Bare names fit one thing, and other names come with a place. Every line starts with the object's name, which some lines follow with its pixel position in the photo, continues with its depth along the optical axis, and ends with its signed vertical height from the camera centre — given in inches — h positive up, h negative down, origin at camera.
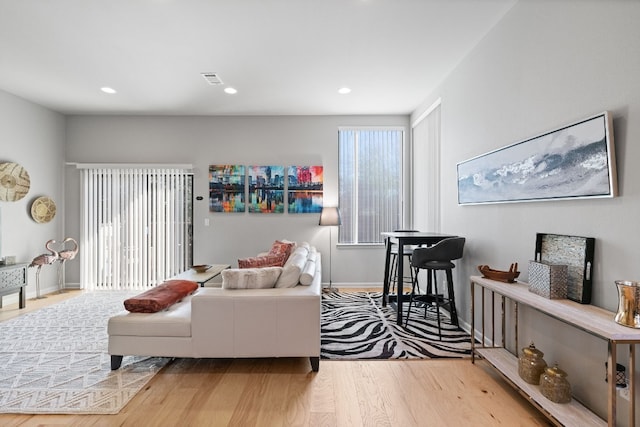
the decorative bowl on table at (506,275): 89.4 -17.1
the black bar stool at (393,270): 181.6 -32.5
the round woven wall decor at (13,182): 168.6 +20.1
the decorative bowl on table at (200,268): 167.6 -27.5
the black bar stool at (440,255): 123.3 -15.7
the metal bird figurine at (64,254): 190.9 -22.3
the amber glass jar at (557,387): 70.6 -38.6
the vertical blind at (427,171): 170.2 +26.5
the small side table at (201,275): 148.9 -29.4
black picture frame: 70.1 -10.4
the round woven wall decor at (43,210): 186.7 +5.0
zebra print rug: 110.7 -47.6
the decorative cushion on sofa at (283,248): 152.5 -16.2
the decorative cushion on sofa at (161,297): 101.7 -27.4
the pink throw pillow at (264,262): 132.4 -19.1
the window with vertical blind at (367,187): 212.5 +19.8
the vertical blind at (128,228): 206.1 -6.7
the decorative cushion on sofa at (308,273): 104.9 -19.2
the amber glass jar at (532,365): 77.4 -37.1
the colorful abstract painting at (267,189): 209.2 +18.4
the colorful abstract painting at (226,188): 209.9 +19.3
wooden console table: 53.6 -26.0
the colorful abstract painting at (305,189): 209.5 +18.4
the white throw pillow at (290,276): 104.0 -19.7
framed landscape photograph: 66.4 +12.9
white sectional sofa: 96.2 -34.5
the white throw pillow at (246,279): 101.4 -20.0
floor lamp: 197.3 -0.3
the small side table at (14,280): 153.4 -31.1
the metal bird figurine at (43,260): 176.4 -23.6
